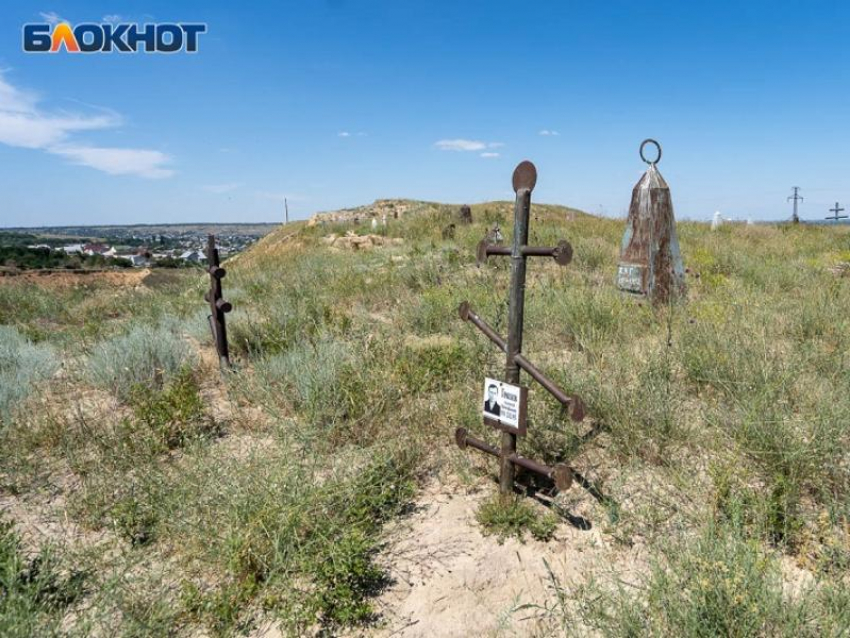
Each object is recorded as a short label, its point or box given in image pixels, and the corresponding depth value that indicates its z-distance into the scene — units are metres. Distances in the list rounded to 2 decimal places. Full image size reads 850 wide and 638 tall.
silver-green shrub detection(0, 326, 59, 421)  3.56
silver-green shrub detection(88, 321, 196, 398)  3.89
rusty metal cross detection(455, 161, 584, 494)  2.05
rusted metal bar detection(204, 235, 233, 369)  4.16
